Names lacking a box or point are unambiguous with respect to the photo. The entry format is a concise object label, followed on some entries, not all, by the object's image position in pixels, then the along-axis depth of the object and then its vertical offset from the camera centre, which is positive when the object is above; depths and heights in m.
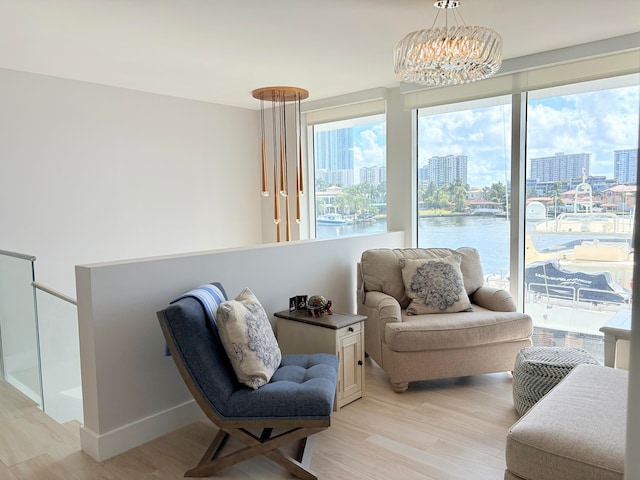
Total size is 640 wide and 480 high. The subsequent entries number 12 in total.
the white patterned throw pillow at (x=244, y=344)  2.25 -0.72
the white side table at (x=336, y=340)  2.88 -0.91
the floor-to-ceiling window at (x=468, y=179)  4.06 +0.14
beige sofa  1.58 -0.87
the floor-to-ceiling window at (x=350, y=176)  4.88 +0.21
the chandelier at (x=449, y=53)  2.44 +0.75
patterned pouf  2.64 -1.01
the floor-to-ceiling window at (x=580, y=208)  3.46 -0.12
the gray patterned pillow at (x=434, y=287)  3.45 -0.68
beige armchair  3.10 -0.86
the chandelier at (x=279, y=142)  5.18 +0.63
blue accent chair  2.14 -0.93
